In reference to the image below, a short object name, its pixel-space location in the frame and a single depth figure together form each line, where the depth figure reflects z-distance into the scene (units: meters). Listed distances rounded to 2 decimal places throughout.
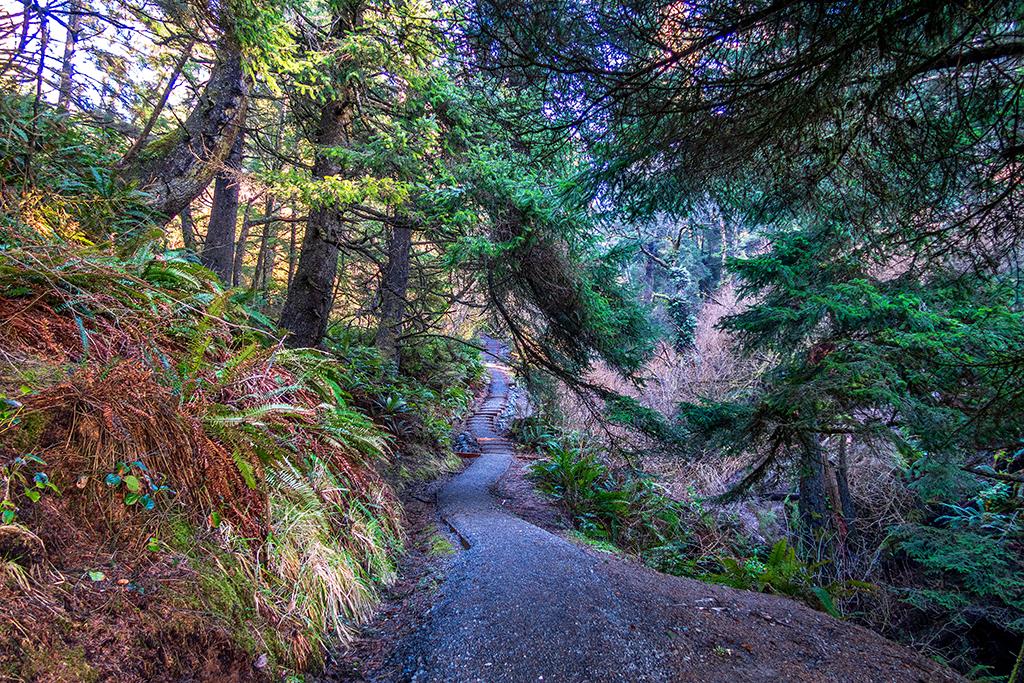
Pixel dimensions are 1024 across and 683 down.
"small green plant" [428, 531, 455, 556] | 4.07
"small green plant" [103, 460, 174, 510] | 2.03
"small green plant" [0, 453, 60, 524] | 1.70
